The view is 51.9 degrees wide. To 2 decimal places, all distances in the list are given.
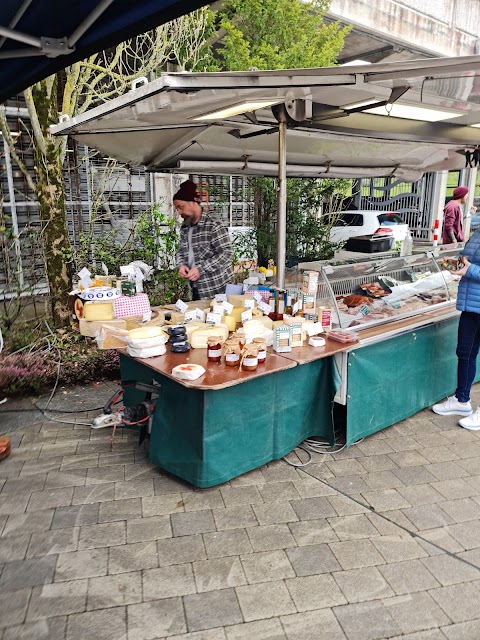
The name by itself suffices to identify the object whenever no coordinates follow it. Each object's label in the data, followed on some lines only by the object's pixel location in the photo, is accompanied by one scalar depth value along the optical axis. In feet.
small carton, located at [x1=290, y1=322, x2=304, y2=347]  12.31
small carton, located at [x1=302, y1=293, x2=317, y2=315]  13.38
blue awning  8.22
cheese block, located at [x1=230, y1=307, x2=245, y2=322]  13.45
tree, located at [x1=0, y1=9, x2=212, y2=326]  18.51
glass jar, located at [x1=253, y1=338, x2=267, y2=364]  11.29
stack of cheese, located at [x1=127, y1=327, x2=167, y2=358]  11.34
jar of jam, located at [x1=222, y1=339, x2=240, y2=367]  11.02
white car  40.45
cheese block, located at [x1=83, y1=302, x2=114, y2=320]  12.75
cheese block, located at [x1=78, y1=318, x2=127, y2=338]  12.64
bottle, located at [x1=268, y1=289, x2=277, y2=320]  13.65
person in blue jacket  13.83
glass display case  13.85
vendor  15.90
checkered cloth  13.24
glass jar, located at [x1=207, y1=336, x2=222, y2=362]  11.32
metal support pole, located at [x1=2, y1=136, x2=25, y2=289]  24.21
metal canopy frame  9.59
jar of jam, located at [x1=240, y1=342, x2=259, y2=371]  10.85
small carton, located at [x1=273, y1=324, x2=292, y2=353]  11.93
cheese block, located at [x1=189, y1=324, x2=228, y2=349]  12.10
